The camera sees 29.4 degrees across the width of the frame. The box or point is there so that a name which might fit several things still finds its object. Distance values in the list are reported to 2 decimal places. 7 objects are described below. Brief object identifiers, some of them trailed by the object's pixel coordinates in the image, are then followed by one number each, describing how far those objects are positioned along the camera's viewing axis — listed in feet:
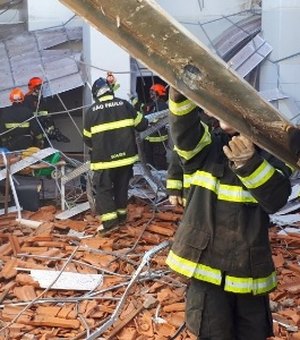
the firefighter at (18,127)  27.71
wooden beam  6.11
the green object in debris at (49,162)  24.58
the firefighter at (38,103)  29.73
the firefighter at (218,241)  9.05
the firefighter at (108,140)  21.22
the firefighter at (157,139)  29.99
